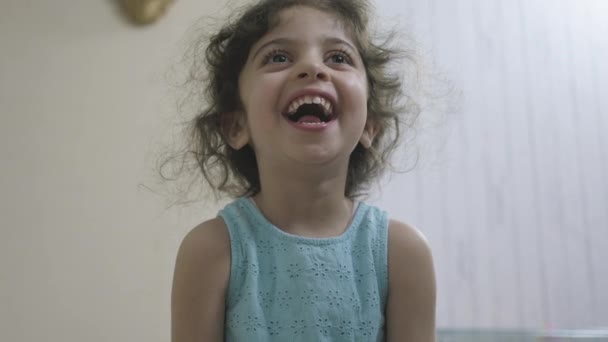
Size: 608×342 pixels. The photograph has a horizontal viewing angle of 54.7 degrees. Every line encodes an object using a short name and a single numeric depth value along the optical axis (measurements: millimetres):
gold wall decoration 1405
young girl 711
